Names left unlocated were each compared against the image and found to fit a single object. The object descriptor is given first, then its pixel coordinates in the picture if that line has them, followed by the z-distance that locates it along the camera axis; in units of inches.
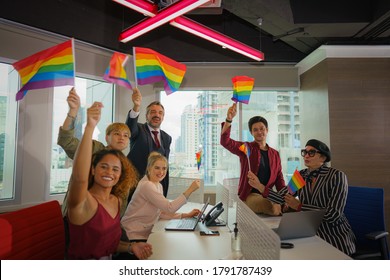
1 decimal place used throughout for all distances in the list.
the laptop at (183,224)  71.6
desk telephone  74.9
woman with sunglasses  69.6
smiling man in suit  97.7
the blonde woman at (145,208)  69.6
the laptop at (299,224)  58.1
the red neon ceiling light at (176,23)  81.8
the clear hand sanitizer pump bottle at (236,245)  55.8
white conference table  53.7
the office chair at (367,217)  72.4
